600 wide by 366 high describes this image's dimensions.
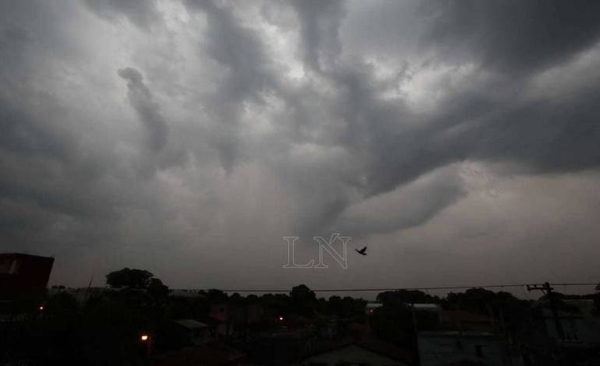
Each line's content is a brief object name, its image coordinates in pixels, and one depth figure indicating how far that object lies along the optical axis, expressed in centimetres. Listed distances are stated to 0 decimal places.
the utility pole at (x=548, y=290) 2991
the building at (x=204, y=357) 2957
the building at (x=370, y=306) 8118
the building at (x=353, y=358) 3006
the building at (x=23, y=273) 5216
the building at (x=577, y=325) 3953
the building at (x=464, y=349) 3077
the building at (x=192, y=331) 4675
